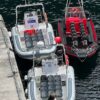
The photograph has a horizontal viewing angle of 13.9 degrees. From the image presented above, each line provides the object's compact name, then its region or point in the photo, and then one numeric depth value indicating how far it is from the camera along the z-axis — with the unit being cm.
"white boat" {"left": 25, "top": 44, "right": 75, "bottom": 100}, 3034
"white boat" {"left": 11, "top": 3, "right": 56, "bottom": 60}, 3638
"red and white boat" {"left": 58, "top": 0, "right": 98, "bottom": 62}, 3666
